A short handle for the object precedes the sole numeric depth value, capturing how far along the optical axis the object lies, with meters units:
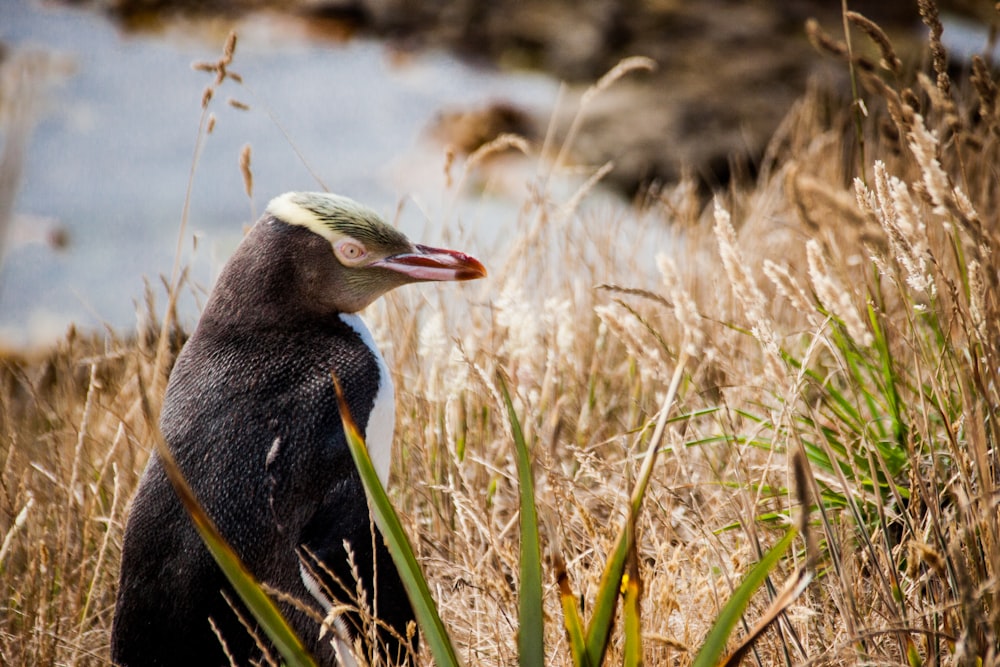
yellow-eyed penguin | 6.37
